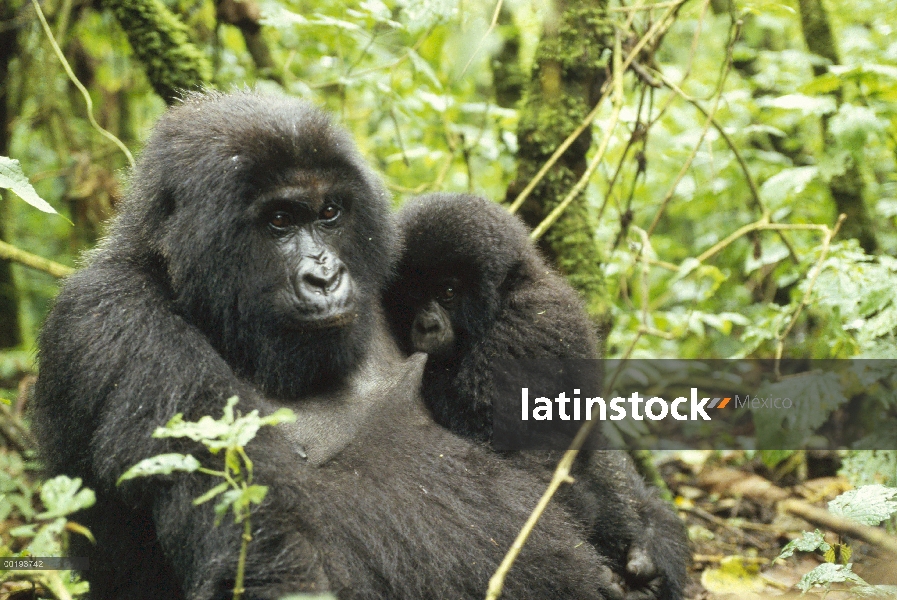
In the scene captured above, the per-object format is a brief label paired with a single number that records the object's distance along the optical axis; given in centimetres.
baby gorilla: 611
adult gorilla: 453
